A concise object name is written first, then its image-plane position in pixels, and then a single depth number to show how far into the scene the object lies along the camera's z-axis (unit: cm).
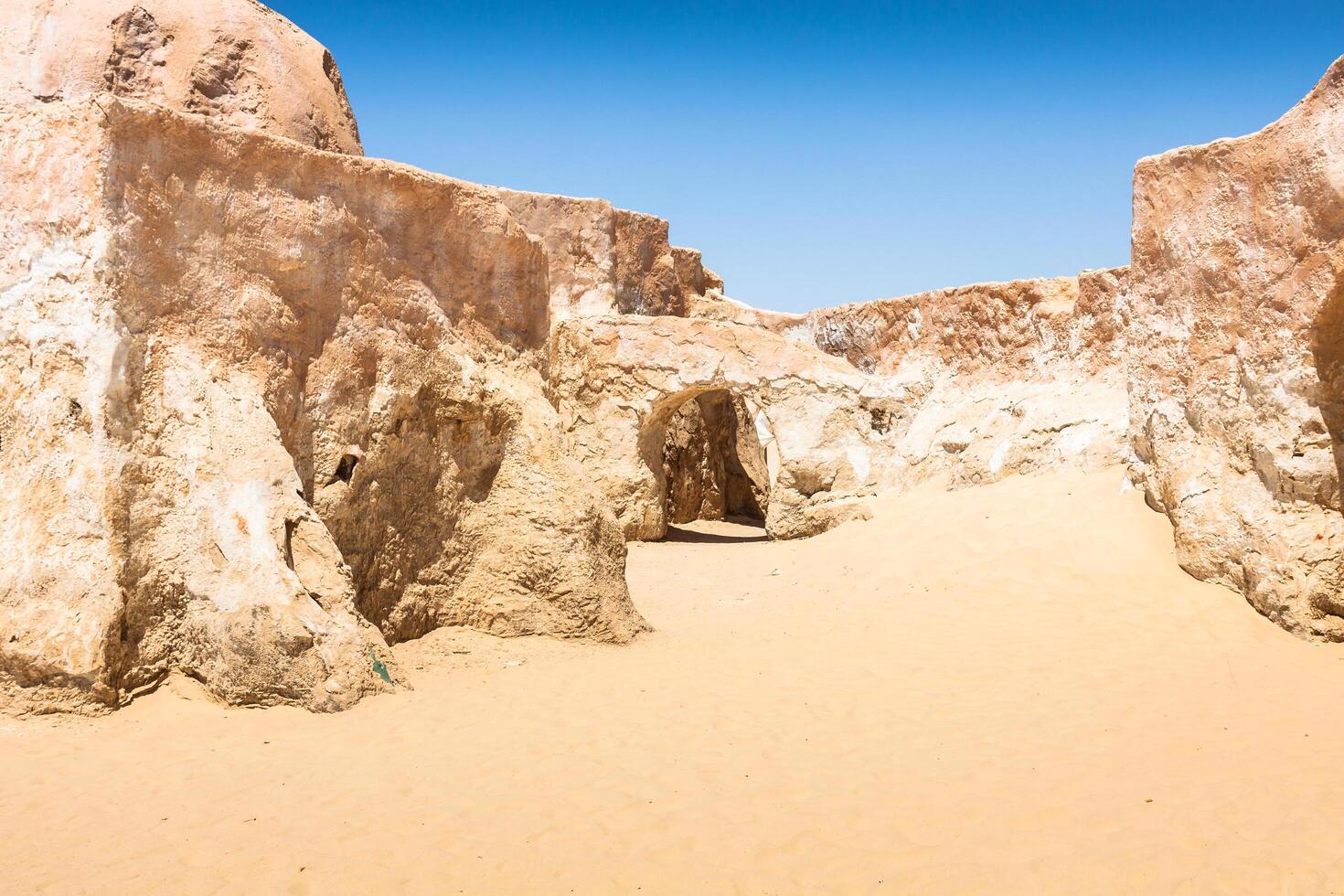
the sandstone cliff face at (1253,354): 689
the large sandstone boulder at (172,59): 604
